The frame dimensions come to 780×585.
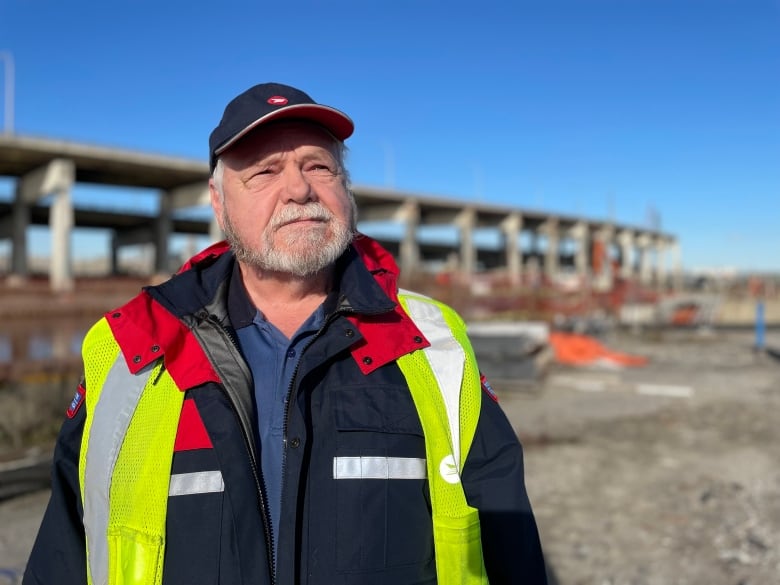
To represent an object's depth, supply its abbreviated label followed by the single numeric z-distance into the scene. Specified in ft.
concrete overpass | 98.43
